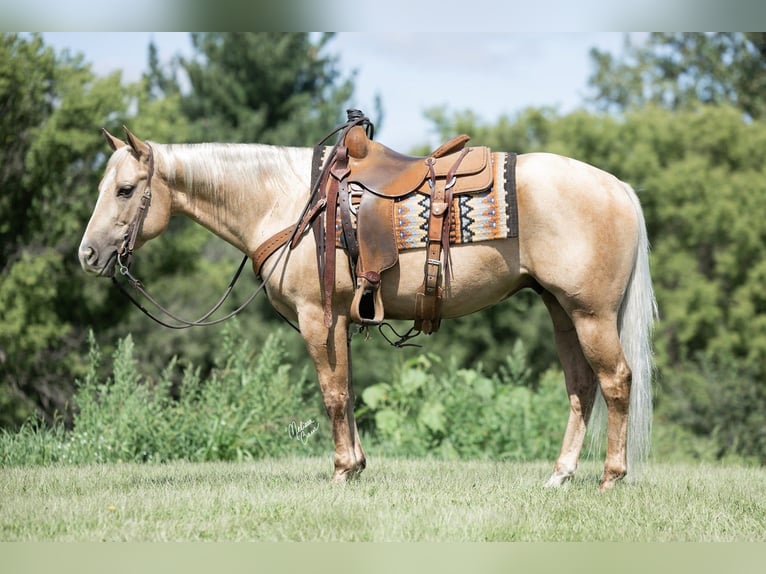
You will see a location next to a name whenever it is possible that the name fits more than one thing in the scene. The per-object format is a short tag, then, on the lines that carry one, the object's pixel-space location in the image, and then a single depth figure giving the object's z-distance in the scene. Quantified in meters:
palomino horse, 10.80
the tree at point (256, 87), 48.31
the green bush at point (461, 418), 17.72
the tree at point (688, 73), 53.81
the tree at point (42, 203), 31.37
